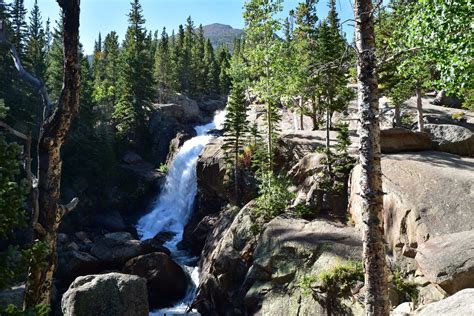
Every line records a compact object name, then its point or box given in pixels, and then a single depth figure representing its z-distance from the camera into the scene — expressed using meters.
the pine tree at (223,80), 79.31
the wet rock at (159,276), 23.15
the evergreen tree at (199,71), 75.11
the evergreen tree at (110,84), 60.56
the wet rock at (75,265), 24.52
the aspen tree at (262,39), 19.98
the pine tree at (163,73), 69.50
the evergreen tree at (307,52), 8.64
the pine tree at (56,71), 46.12
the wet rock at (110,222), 37.91
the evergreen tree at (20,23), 45.22
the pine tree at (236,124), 28.19
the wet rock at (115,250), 25.62
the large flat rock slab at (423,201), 12.48
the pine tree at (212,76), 77.06
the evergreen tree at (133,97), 50.62
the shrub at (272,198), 19.36
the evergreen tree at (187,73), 72.75
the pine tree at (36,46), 46.75
